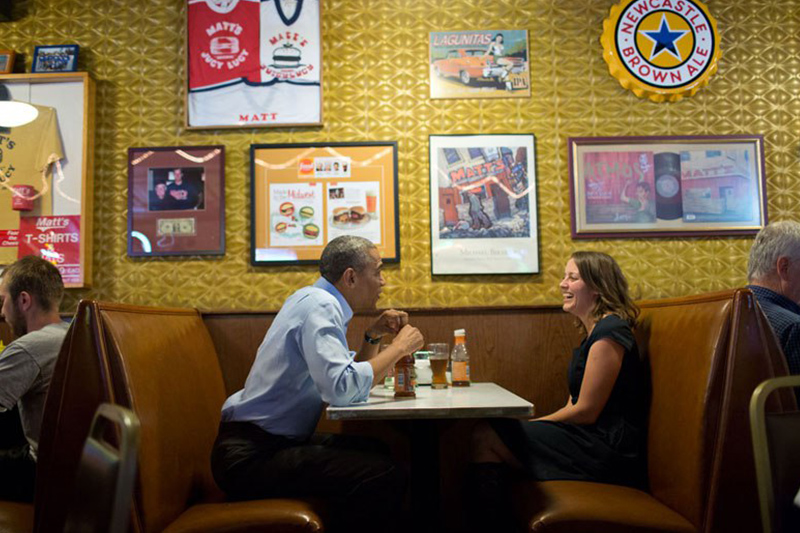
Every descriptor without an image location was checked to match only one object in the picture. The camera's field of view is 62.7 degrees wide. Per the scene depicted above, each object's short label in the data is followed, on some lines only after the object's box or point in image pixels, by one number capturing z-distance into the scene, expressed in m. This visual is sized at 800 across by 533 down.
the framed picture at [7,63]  3.67
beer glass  2.67
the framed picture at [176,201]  3.60
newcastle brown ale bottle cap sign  3.66
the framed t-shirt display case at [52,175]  3.57
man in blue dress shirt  2.20
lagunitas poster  3.67
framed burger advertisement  3.57
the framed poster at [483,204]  3.55
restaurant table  2.03
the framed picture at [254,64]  3.66
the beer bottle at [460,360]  2.86
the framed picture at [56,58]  3.66
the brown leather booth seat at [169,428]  2.03
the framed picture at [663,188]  3.59
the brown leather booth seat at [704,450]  1.99
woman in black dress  2.43
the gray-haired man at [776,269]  2.49
